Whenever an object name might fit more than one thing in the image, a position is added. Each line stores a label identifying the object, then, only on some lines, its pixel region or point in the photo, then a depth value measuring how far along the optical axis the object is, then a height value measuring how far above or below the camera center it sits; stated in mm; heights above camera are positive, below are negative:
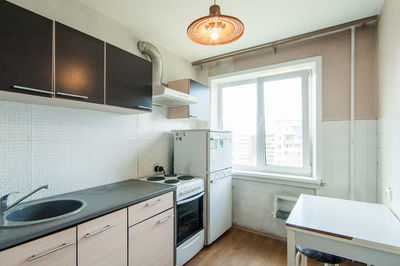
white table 1045 -589
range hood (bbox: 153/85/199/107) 2029 +387
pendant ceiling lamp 1282 +738
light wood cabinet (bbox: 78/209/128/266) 1219 -730
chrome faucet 1210 -448
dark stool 1301 -835
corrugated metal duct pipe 2268 +896
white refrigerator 2414 -439
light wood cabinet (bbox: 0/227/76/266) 933 -619
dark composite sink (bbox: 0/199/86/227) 1262 -546
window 2645 +166
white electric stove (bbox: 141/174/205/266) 2012 -910
